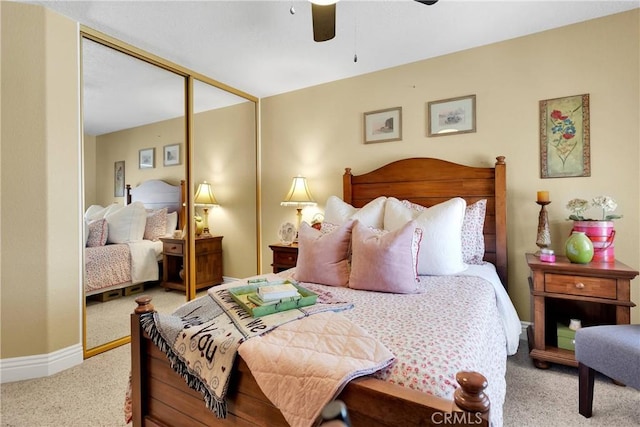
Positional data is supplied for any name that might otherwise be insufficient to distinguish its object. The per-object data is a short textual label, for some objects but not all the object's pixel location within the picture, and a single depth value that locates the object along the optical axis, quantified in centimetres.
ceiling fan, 163
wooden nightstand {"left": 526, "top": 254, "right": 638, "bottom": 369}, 188
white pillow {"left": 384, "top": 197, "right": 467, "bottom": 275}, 208
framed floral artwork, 233
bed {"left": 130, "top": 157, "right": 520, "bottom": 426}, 78
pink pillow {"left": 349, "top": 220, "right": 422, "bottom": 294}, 171
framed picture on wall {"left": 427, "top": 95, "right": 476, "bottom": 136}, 273
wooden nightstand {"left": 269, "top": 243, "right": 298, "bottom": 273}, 311
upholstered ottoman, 145
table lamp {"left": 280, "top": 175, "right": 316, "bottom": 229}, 337
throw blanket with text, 108
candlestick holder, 229
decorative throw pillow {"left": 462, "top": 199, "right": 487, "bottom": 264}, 238
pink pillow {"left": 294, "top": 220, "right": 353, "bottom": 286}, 191
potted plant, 208
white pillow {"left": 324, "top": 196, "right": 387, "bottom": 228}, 250
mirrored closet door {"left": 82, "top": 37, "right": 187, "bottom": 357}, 247
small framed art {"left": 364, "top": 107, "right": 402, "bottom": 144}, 306
